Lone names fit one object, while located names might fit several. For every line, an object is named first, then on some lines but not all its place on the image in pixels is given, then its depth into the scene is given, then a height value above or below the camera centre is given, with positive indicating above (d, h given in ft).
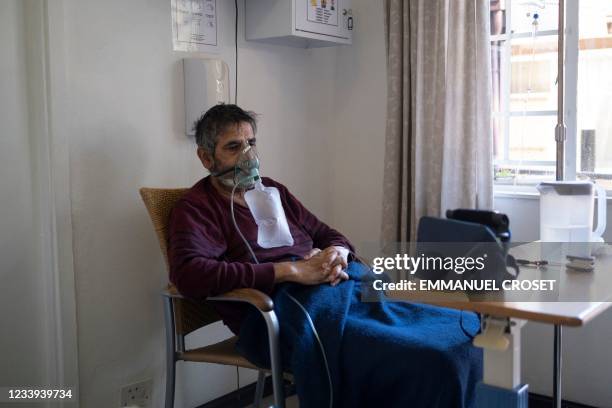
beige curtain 8.53 +0.46
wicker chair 6.71 -1.80
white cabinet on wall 8.44 +1.67
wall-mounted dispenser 7.84 +0.77
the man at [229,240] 6.28 -0.96
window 8.37 +0.73
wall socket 7.54 -2.78
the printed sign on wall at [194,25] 7.88 +1.52
